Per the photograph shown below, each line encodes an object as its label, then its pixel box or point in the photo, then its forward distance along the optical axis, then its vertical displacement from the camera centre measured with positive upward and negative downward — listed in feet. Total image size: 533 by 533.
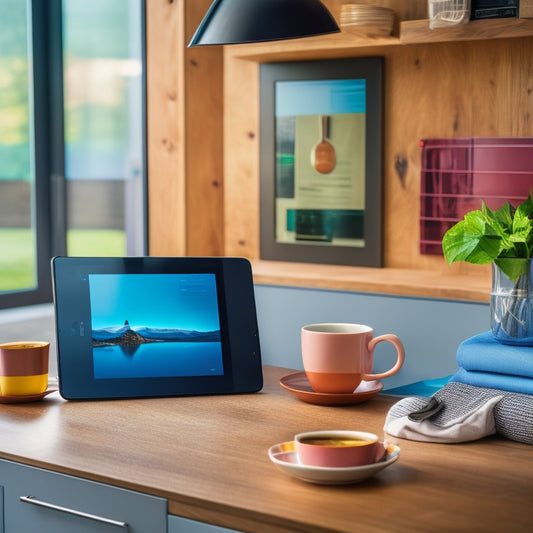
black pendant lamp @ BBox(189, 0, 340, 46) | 5.36 +0.69
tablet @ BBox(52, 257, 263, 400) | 5.07 -0.64
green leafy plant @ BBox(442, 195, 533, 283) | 4.69 -0.26
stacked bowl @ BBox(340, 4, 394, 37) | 8.57 +1.36
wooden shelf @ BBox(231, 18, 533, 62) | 8.08 +1.22
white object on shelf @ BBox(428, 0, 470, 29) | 8.11 +1.32
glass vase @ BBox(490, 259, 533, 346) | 4.70 -0.50
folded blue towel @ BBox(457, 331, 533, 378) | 4.62 -0.68
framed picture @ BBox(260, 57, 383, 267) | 9.62 +0.25
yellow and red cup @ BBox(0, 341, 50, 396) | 5.02 -0.80
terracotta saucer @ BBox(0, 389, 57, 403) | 5.00 -0.90
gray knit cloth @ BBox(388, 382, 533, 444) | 4.44 -0.83
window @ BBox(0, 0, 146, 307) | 9.91 +0.51
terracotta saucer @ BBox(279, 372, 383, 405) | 4.93 -0.88
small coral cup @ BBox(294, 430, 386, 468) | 4.02 -0.85
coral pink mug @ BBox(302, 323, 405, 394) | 4.87 -0.72
